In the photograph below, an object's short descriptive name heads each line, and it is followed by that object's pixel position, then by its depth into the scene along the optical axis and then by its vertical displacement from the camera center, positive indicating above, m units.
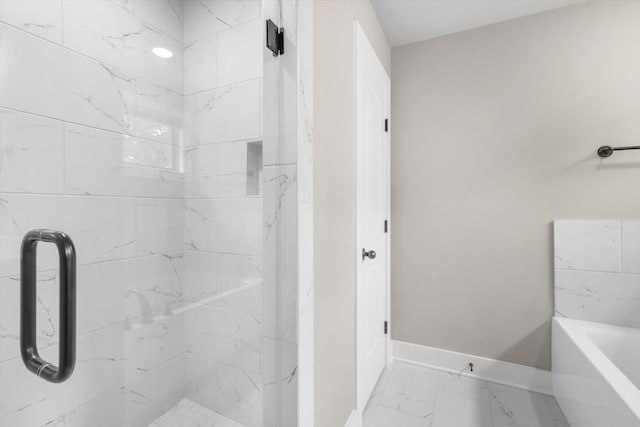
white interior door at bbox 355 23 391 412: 1.66 +0.01
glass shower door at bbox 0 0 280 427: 0.63 +0.03
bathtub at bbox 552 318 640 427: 1.15 -0.76
